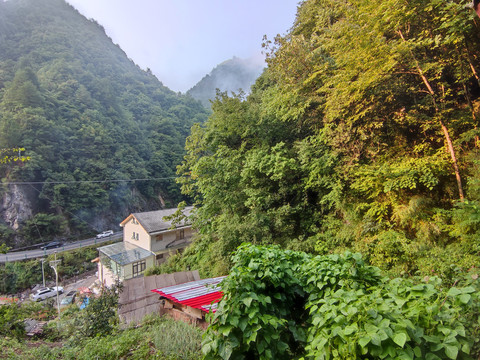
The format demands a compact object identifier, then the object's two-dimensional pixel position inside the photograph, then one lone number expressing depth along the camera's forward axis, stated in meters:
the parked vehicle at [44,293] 18.10
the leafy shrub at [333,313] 1.26
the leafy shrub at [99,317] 4.42
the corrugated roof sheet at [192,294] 3.87
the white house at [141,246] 15.75
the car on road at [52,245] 25.70
